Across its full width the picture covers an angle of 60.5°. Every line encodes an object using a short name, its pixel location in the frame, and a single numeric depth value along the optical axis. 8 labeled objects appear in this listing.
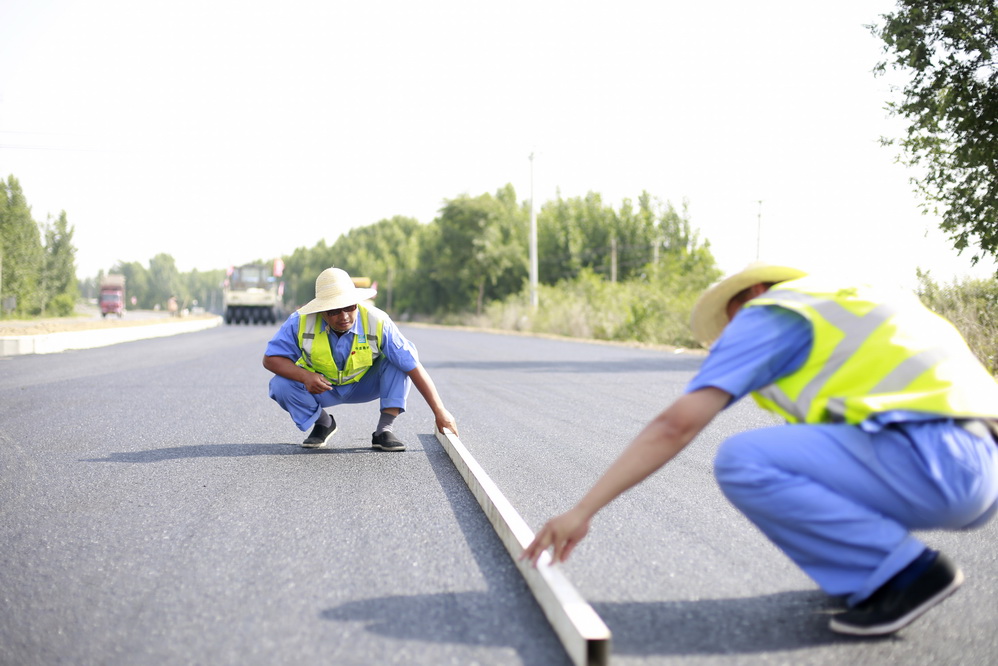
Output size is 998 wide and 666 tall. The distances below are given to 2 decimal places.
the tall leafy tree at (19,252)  53.75
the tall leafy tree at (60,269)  65.38
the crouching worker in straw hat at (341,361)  5.51
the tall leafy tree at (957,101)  13.48
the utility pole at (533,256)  39.03
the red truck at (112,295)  76.00
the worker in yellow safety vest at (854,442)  2.43
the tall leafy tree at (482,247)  59.84
